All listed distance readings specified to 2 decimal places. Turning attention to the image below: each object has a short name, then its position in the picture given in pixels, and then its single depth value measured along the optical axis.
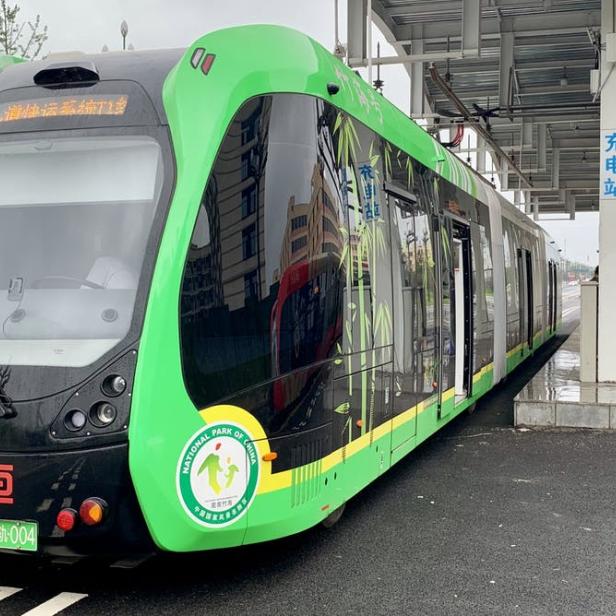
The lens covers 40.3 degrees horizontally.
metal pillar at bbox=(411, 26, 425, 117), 16.25
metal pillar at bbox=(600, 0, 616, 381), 9.93
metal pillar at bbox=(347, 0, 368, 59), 12.73
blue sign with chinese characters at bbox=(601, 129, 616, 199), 9.96
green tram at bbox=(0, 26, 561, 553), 3.83
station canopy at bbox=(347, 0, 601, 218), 12.90
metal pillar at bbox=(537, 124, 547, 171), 24.35
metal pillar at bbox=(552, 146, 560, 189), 28.44
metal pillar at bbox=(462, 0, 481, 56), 12.76
